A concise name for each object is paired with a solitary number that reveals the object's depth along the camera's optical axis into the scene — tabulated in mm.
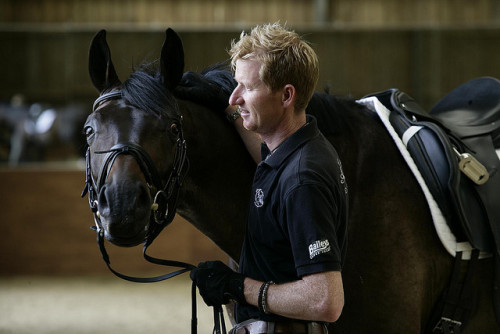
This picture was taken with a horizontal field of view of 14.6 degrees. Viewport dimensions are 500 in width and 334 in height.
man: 4944
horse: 5445
